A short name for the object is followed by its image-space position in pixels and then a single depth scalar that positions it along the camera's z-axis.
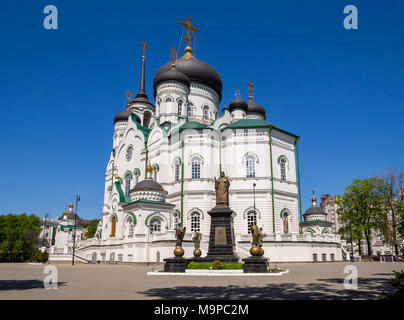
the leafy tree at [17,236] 50.72
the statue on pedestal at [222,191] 20.22
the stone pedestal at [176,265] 17.06
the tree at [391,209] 35.94
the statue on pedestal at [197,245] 20.00
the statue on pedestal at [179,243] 17.45
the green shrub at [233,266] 16.97
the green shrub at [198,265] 17.58
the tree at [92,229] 68.12
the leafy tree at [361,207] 38.00
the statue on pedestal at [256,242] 16.56
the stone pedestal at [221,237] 18.77
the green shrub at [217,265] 17.11
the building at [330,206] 95.49
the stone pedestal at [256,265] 16.17
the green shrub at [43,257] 35.62
